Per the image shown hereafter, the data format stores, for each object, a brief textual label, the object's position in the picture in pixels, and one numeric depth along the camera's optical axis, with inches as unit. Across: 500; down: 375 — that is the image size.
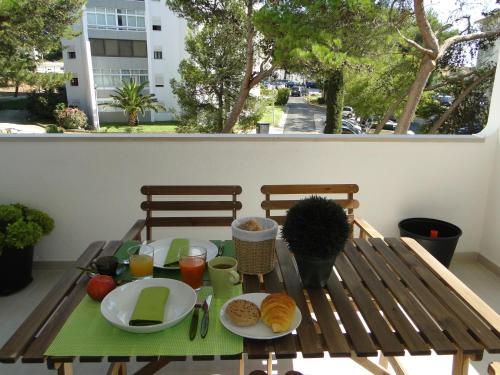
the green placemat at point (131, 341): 34.3
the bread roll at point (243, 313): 37.8
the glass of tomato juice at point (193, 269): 46.3
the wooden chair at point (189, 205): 73.4
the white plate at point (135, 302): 37.2
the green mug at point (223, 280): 43.9
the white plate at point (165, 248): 52.4
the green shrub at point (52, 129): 541.8
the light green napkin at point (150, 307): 37.6
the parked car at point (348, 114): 710.6
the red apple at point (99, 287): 42.7
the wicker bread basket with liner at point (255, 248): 48.1
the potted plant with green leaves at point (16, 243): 92.2
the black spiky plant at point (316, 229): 43.2
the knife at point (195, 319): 36.7
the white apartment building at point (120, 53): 701.3
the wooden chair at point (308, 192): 75.7
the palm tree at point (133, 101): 727.3
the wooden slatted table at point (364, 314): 35.5
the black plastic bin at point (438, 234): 97.6
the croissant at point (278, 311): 36.7
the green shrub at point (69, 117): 709.3
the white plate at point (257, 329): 36.3
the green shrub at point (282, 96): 696.1
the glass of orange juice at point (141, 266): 48.0
